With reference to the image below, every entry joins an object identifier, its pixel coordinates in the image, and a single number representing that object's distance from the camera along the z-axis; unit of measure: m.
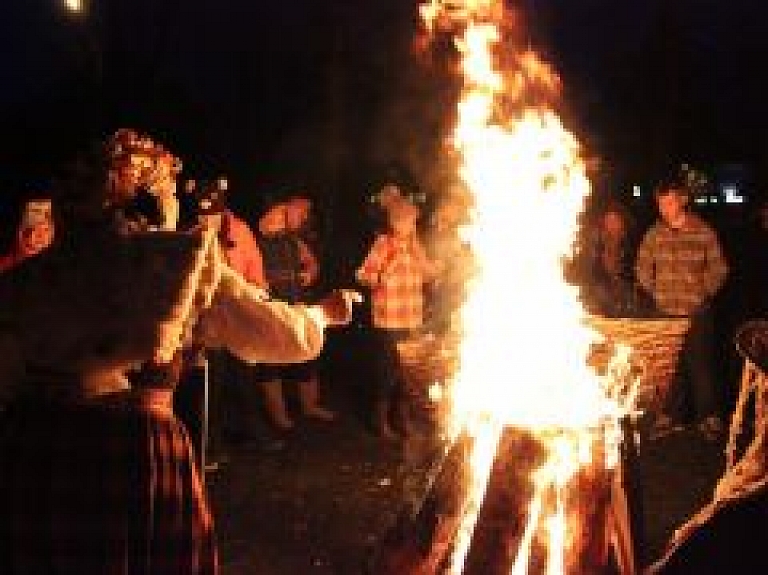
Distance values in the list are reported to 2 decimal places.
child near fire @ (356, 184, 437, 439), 8.66
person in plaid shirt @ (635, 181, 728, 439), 8.77
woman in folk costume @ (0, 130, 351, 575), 3.50
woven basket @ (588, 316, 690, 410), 7.59
